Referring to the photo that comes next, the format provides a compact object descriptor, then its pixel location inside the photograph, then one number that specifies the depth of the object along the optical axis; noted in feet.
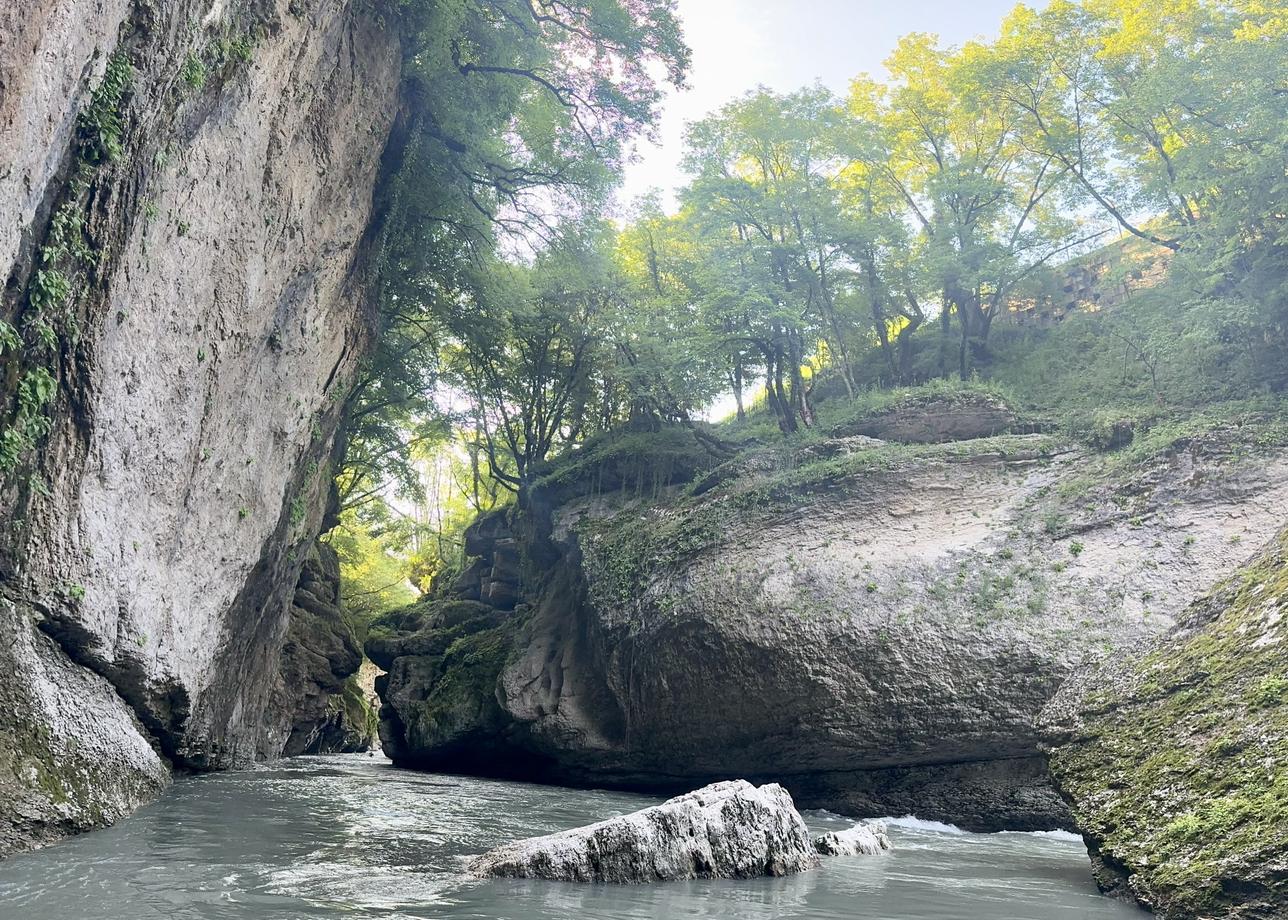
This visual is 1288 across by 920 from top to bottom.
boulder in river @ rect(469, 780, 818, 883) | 21.26
